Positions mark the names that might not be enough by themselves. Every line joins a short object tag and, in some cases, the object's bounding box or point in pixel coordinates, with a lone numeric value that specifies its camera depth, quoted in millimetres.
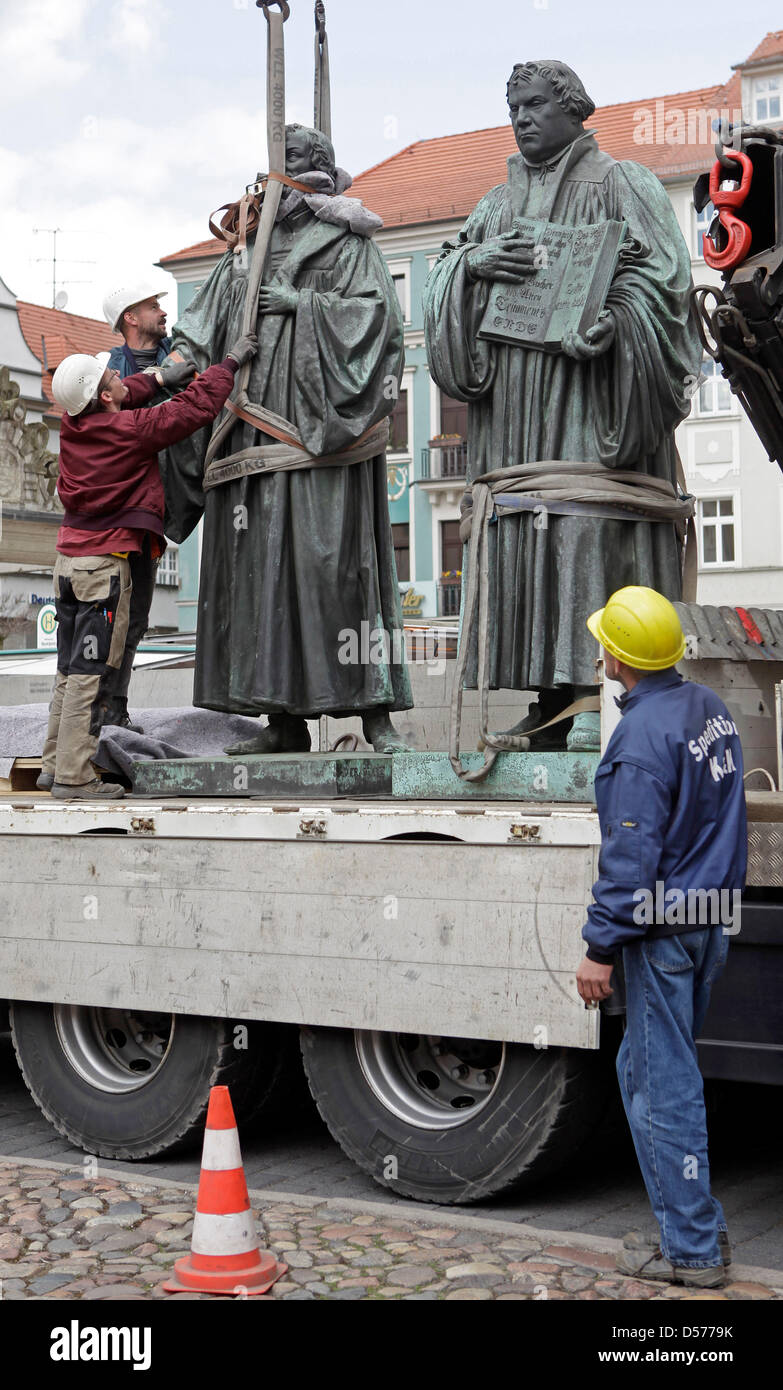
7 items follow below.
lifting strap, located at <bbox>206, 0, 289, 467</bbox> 6398
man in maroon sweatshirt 6168
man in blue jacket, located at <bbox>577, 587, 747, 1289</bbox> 4113
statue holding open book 5625
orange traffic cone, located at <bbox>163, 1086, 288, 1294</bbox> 4207
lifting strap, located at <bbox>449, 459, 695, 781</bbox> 5648
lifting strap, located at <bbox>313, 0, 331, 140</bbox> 6891
